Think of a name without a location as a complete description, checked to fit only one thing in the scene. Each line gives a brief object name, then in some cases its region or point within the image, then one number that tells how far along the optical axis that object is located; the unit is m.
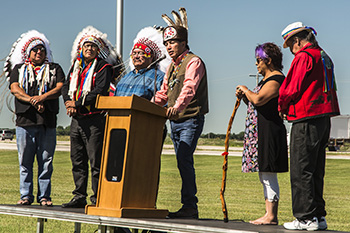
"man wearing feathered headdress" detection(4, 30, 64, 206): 10.26
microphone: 9.02
